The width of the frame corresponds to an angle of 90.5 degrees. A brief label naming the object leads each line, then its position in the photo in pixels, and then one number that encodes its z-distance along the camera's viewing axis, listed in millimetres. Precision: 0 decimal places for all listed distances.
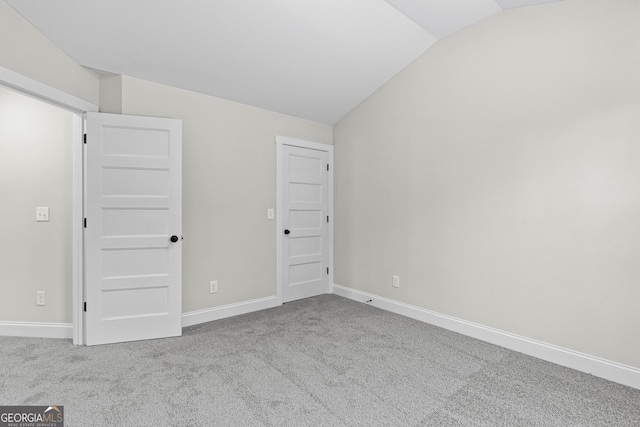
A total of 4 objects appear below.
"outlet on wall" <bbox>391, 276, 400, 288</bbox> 3670
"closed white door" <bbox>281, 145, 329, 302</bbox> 4055
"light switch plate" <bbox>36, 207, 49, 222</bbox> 2938
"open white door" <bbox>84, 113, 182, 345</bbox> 2730
